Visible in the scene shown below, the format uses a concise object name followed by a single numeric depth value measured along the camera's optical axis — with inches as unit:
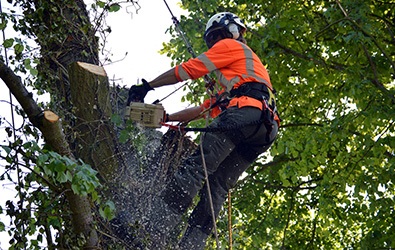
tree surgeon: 328.2
